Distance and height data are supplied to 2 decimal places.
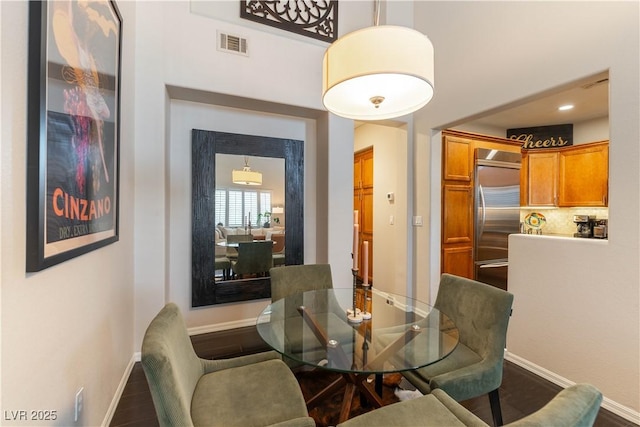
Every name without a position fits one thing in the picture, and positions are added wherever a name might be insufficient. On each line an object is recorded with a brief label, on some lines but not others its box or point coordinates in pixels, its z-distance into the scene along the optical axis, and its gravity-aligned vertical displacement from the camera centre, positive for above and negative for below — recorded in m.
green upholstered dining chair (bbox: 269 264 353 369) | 1.77 -0.63
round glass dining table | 1.37 -0.70
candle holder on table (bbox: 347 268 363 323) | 1.80 -0.65
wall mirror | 2.96 +0.04
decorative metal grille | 2.87 +2.06
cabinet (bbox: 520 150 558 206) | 4.53 +0.57
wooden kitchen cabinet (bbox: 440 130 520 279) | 3.49 +0.14
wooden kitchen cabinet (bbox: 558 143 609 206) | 4.08 +0.57
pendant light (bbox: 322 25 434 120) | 1.29 +0.69
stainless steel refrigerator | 3.70 +0.04
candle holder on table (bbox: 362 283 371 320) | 1.83 -0.67
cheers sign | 4.54 +1.25
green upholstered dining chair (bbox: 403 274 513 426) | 1.40 -0.77
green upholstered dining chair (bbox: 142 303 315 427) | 0.92 -0.81
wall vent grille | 2.71 +1.60
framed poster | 0.94 +0.33
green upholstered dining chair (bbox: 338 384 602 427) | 0.70 -0.74
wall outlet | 1.29 -0.88
